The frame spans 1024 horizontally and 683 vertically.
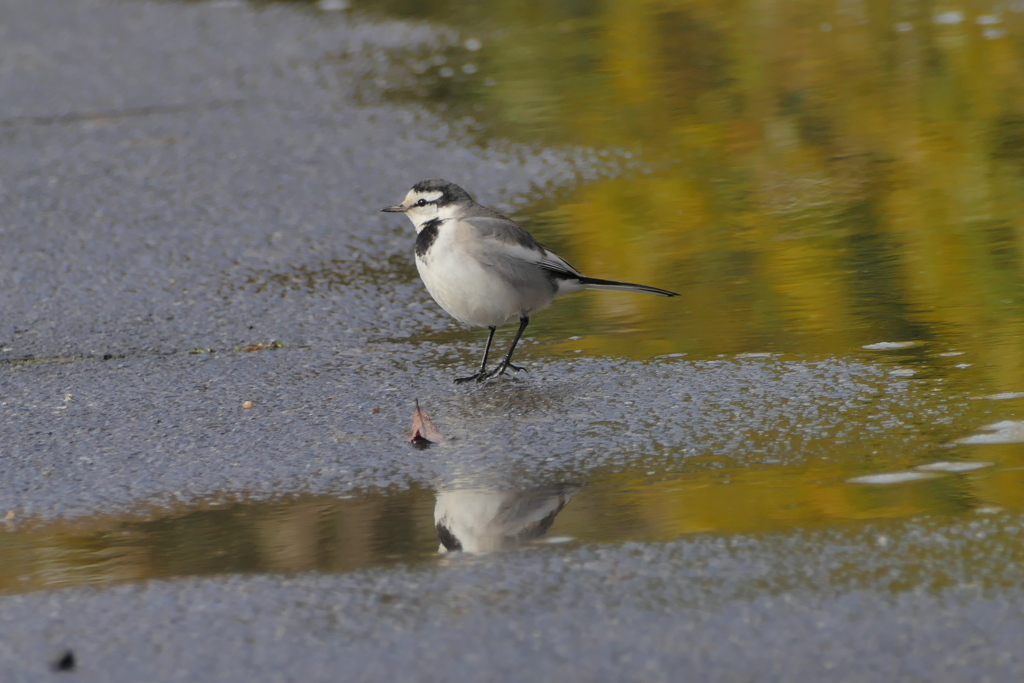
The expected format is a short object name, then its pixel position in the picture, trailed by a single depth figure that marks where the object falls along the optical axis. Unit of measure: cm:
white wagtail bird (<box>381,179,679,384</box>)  1014
